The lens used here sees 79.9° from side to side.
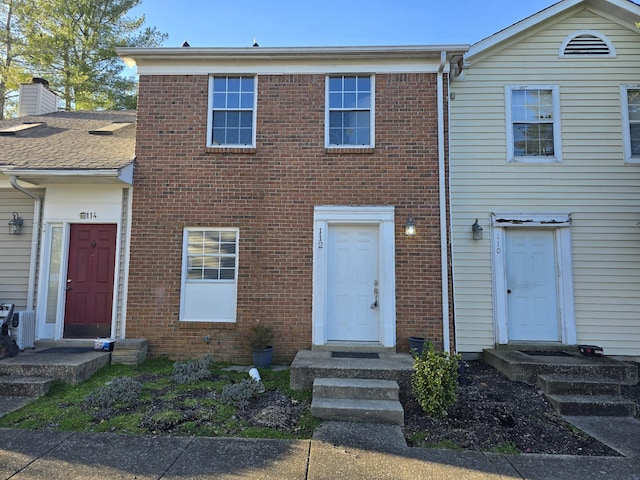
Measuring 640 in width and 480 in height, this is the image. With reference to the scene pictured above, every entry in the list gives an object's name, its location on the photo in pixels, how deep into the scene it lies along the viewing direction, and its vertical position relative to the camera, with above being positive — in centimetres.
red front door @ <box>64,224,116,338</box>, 681 -14
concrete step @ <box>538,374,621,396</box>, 508 -142
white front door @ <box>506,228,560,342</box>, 690 -13
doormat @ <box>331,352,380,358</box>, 604 -125
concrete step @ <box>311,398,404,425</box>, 434 -155
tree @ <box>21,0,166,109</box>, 1492 +896
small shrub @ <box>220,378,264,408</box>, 477 -150
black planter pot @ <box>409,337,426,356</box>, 617 -107
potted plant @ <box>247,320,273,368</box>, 619 -114
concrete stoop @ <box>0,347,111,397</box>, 504 -139
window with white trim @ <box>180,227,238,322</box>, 668 +1
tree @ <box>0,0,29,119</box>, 1450 +866
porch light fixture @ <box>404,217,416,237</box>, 650 +84
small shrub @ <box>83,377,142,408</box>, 467 -151
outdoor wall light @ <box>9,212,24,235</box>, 703 +86
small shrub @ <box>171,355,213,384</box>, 555 -145
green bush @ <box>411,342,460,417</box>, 446 -123
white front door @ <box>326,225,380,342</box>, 660 -12
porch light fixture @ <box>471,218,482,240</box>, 695 +88
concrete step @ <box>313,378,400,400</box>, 477 -143
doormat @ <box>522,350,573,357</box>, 631 -124
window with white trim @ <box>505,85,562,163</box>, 717 +298
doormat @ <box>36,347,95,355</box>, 620 -128
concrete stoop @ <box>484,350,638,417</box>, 477 -138
